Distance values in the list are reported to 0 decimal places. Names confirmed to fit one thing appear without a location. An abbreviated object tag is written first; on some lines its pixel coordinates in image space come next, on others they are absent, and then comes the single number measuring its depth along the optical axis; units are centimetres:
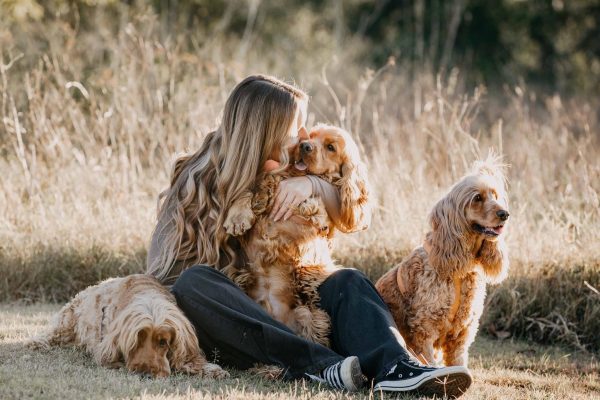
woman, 771
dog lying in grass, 788
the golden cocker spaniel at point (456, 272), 859
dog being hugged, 859
